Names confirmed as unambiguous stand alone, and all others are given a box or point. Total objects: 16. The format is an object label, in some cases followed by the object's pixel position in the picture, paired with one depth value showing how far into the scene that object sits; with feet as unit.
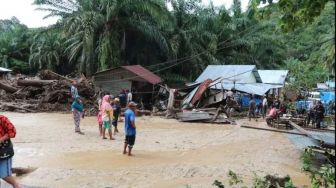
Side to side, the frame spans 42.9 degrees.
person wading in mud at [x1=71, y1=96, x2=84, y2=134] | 45.83
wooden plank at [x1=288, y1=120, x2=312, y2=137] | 38.86
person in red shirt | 18.34
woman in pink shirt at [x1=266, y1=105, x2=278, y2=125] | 62.69
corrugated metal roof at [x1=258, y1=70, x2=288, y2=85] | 101.80
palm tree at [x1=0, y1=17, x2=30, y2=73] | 133.39
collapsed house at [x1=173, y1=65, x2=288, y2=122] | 83.71
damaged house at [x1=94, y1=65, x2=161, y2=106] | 85.97
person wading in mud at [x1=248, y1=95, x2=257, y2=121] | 76.65
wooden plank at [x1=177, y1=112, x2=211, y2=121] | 70.39
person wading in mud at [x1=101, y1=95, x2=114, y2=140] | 42.70
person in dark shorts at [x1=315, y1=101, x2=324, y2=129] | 55.94
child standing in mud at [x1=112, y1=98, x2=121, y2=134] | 48.33
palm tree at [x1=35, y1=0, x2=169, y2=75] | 94.17
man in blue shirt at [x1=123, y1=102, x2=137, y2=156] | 35.09
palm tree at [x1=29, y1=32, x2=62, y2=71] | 114.52
